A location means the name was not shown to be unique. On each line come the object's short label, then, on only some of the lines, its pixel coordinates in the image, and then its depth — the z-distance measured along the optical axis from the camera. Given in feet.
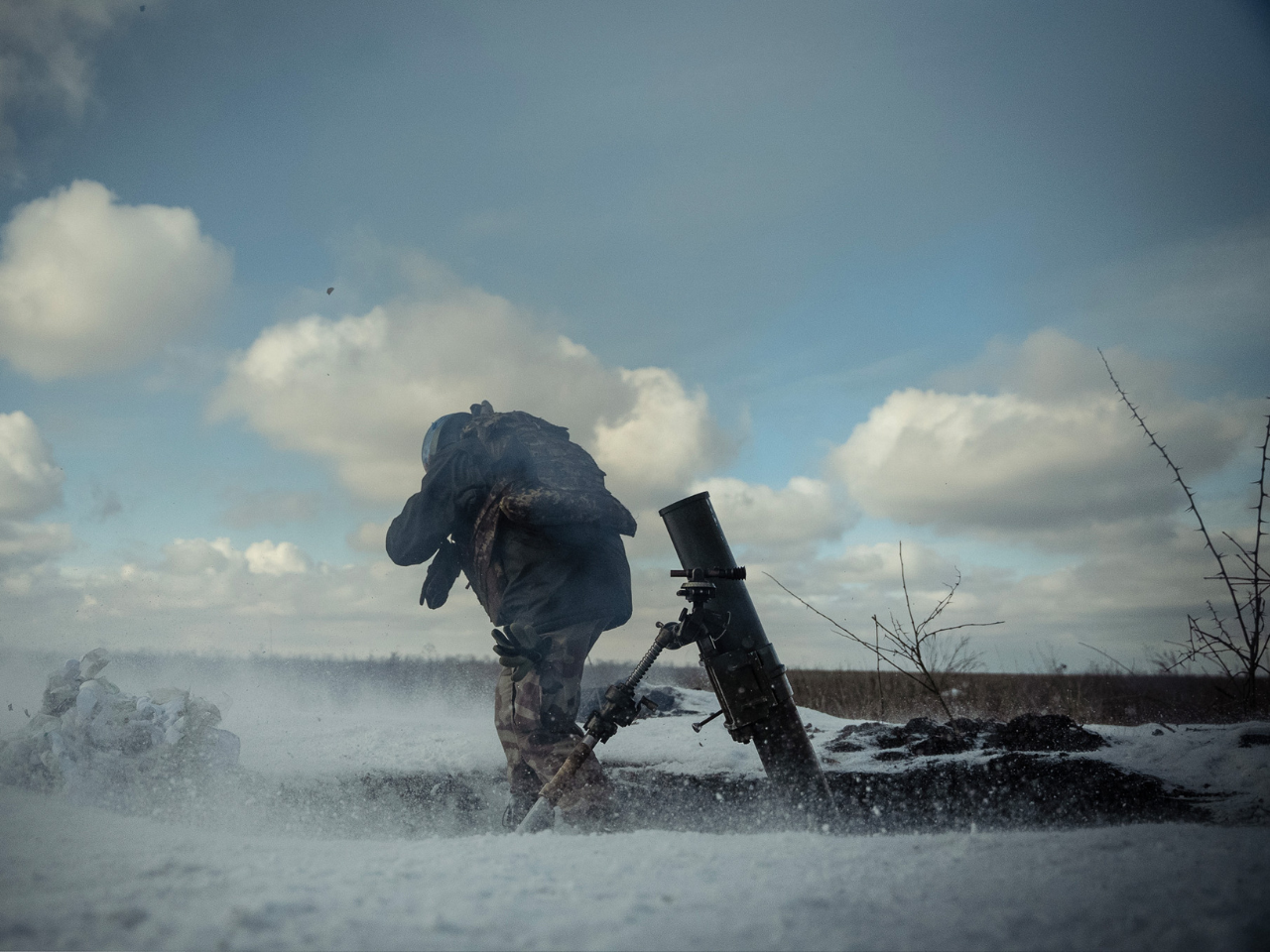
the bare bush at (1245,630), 14.35
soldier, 11.75
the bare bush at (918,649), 18.56
